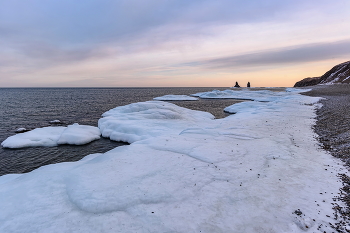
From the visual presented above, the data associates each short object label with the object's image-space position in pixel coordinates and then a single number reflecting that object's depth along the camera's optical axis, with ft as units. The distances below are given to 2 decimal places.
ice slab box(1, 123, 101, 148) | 47.21
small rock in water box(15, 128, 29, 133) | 62.03
